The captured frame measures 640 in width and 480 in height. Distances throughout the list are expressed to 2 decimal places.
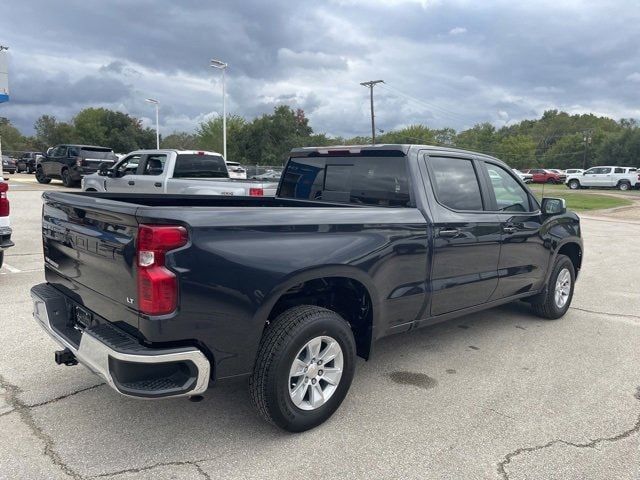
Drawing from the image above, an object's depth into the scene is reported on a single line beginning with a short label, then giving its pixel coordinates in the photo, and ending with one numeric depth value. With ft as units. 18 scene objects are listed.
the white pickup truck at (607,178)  133.90
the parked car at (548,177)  169.27
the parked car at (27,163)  133.30
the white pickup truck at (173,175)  33.14
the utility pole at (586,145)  278.87
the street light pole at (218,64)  110.74
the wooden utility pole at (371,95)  158.81
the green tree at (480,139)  349.45
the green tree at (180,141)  256.09
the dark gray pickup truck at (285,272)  8.61
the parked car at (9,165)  123.54
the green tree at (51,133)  246.47
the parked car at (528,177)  165.17
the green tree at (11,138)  246.88
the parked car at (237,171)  66.49
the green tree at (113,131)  235.20
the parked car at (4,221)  20.80
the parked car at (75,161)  72.13
